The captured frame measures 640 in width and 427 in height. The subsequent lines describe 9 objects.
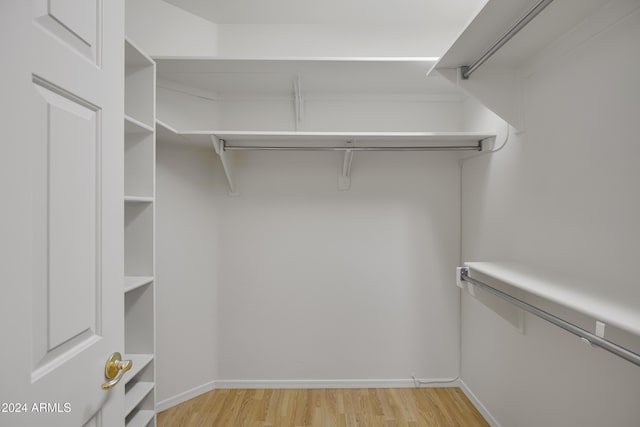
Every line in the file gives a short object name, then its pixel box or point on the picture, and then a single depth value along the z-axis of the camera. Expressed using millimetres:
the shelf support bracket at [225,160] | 2021
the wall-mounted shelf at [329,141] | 1932
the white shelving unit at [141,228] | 1591
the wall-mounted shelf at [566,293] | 873
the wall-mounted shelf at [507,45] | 1181
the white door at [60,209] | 543
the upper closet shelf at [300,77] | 1864
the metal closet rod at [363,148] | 2094
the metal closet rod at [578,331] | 832
